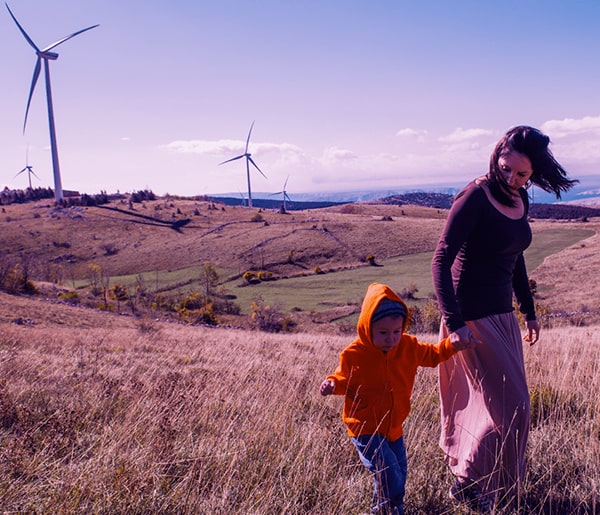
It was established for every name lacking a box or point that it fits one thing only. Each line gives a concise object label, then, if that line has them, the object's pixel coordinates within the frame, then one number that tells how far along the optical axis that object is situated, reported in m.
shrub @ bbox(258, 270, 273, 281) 50.71
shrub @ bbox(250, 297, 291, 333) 31.58
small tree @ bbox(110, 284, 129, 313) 41.50
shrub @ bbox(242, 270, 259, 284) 49.78
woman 2.86
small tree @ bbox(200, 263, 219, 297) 44.84
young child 2.61
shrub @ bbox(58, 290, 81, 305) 33.24
